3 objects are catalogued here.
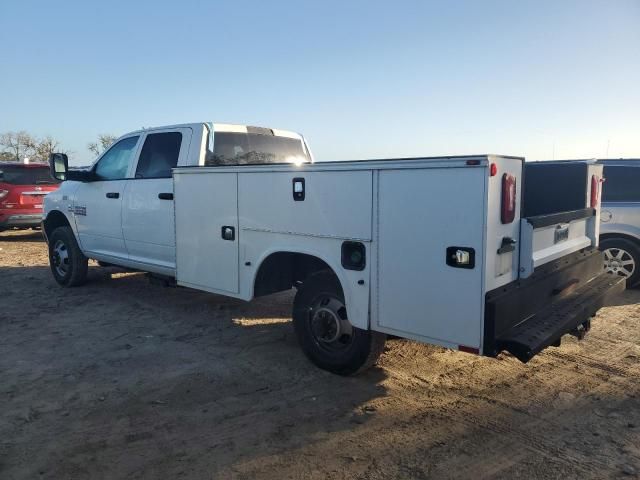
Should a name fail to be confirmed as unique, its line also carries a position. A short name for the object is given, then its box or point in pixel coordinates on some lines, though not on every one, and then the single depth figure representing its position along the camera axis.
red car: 12.41
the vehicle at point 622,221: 7.67
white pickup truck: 3.48
